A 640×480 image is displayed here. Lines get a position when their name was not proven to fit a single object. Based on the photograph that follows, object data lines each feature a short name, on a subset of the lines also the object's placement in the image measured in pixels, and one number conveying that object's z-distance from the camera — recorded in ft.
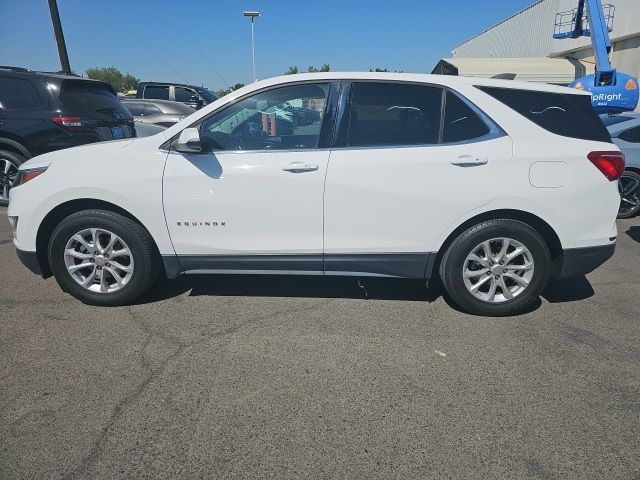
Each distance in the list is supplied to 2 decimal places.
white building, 60.90
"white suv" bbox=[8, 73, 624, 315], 9.91
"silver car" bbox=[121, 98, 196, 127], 32.53
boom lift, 34.60
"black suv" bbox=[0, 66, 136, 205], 18.75
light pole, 78.17
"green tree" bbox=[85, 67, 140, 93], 367.41
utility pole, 44.27
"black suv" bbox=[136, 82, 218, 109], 40.24
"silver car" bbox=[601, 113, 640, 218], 20.61
